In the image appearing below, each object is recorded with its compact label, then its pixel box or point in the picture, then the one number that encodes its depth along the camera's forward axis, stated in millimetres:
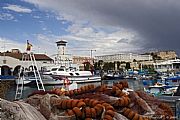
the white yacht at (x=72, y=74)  30201
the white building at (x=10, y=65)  42731
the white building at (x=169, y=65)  64538
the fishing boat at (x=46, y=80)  27678
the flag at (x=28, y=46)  10248
